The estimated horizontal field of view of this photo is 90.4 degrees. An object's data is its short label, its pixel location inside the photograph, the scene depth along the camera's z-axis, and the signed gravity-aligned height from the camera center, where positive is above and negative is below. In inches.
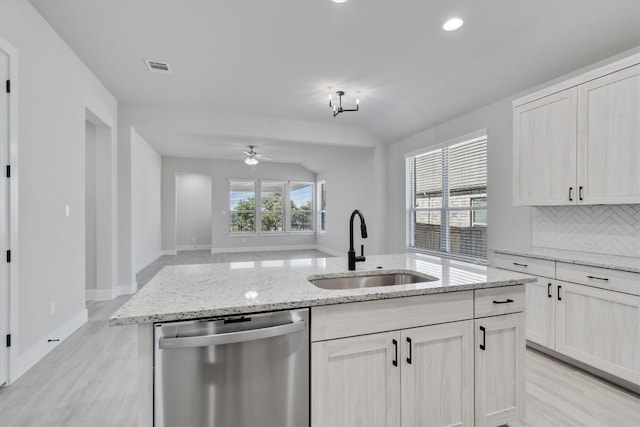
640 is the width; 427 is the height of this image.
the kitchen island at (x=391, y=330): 50.1 -22.1
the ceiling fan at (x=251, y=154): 288.6 +52.3
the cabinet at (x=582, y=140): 88.4 +21.9
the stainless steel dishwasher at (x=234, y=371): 45.7 -24.7
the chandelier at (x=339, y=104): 172.1 +62.9
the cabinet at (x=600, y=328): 82.0 -33.2
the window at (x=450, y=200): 165.6 +5.9
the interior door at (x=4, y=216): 85.6 -1.7
